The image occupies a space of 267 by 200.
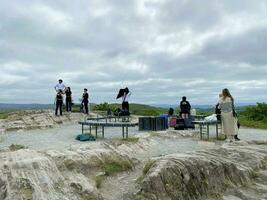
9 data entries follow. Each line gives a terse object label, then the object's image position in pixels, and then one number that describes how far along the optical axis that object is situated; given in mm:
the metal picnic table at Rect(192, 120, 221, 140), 8060
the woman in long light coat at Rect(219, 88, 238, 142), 7668
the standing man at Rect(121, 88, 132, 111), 11181
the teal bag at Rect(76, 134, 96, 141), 7841
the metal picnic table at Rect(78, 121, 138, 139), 7652
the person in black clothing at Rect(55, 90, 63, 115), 12581
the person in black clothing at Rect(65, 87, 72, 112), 13787
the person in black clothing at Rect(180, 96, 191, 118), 10399
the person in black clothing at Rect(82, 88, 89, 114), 14036
